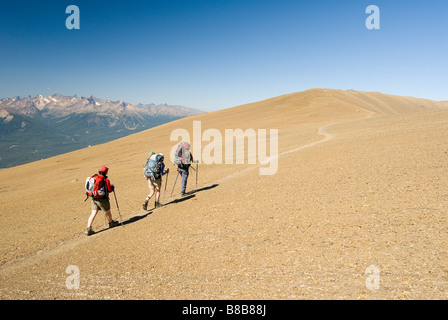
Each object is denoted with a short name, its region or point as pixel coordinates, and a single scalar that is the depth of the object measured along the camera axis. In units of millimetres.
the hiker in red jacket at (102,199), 9281
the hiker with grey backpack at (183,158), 11906
